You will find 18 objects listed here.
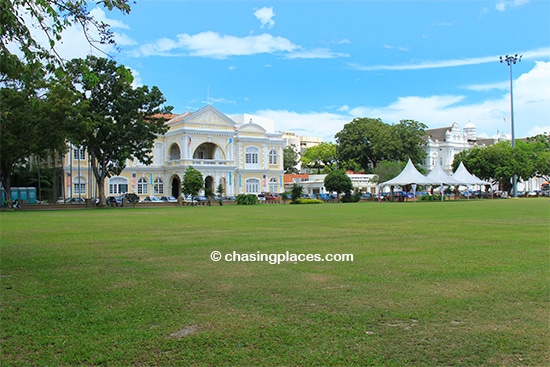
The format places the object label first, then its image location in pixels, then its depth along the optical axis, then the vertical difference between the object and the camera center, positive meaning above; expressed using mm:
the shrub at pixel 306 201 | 51125 -1430
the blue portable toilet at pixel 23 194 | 50884 -278
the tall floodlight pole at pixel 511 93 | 55500 +10106
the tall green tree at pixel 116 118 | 39562 +5622
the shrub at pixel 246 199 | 49812 -1110
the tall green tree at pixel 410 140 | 80562 +7070
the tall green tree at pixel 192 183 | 49550 +519
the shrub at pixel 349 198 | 56469 -1331
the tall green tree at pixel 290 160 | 94938 +4939
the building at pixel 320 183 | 73188 +533
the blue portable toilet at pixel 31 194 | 51706 -298
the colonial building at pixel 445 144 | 92750 +7310
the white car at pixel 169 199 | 54522 -1091
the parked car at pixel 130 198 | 47262 -840
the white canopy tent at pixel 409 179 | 53500 +639
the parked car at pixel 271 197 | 56938 -1097
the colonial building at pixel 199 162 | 58906 +3230
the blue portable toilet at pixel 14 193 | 50188 -167
